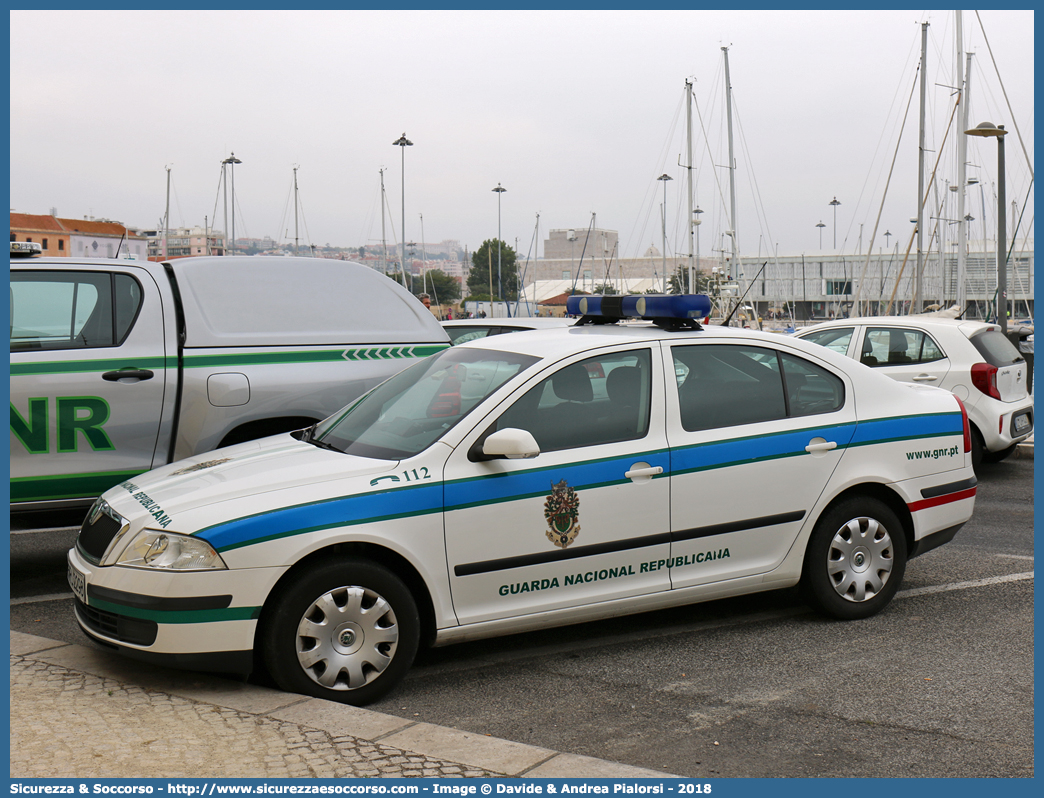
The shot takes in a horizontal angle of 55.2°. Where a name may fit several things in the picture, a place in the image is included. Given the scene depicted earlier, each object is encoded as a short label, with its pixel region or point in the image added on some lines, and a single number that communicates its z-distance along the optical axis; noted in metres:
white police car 4.14
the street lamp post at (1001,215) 15.54
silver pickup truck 5.94
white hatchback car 9.66
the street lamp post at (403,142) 47.38
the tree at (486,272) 132.38
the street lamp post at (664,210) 59.67
